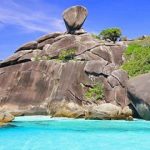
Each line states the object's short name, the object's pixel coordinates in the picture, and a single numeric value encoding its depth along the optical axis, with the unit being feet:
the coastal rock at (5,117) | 51.17
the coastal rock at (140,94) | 54.24
